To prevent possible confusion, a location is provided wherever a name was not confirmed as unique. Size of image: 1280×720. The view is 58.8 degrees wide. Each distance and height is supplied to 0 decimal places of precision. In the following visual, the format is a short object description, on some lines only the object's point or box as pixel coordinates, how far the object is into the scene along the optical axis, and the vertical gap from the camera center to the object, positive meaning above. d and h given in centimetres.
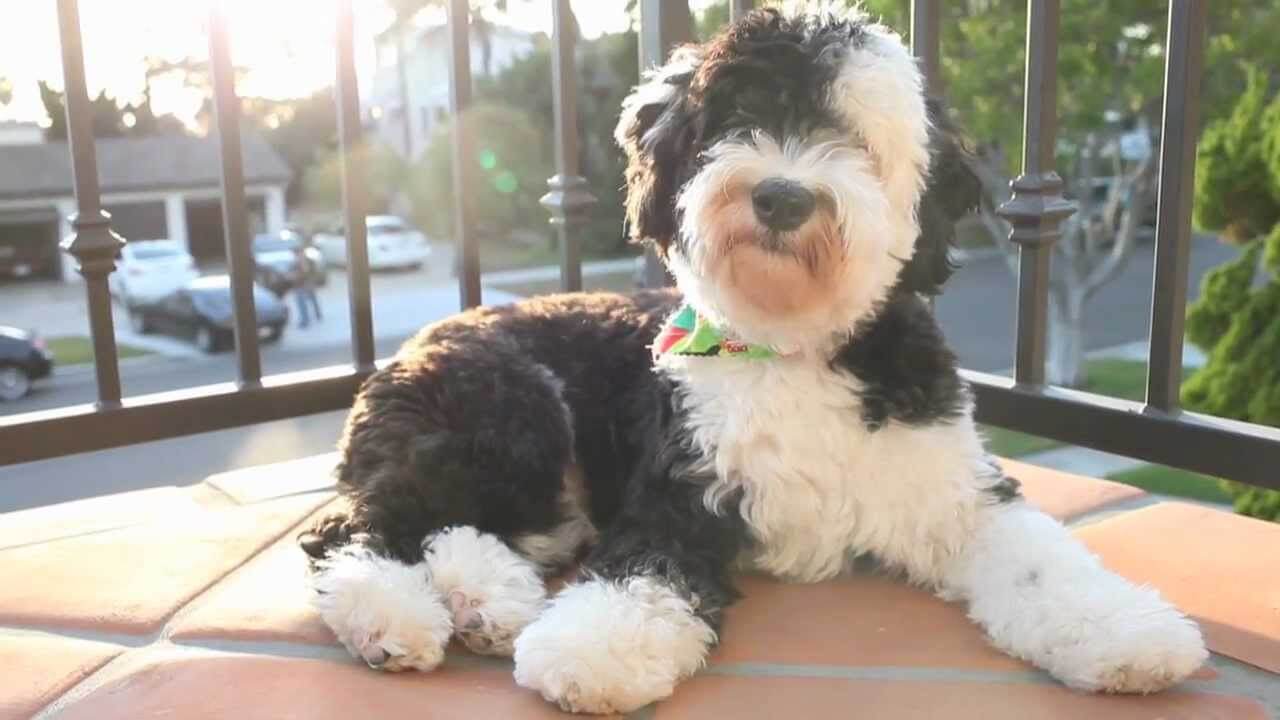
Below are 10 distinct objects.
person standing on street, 1953 -208
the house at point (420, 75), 2219 +188
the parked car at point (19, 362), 1288 -211
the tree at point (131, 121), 1628 +78
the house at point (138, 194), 1608 -35
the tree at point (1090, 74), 1026 +79
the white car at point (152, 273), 1828 -161
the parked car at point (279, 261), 1967 -158
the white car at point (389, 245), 2228 -151
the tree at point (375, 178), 2069 -20
